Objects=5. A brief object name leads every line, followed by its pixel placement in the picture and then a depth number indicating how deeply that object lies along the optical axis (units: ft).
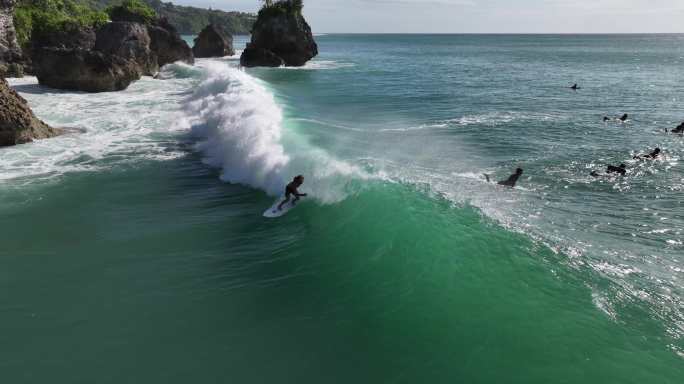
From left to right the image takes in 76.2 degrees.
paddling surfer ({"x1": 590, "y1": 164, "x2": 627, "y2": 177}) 63.39
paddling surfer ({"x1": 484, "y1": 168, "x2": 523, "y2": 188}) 56.23
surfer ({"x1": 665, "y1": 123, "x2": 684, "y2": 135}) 86.58
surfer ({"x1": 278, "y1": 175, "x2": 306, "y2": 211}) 47.34
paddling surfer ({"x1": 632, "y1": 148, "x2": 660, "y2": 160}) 71.10
